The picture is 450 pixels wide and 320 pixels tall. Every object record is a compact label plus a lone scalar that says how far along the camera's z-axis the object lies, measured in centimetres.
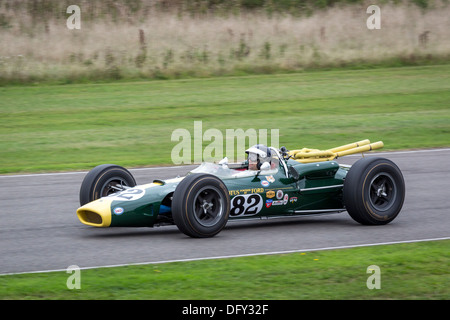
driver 1961
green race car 1764
